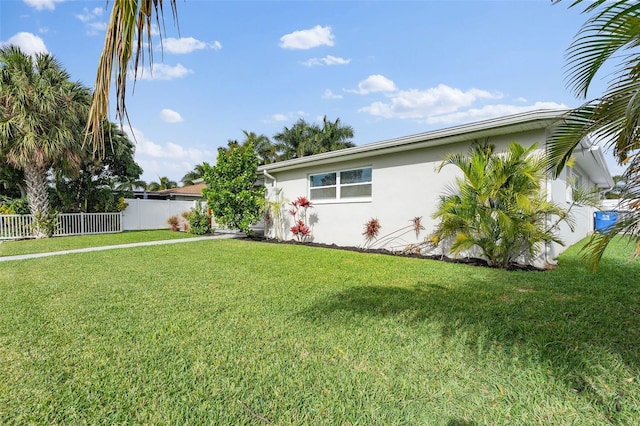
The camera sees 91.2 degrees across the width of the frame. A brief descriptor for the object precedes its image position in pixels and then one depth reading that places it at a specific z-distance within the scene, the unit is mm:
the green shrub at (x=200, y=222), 16062
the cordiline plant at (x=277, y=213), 13430
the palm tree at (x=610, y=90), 2584
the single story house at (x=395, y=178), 7453
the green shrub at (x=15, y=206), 14900
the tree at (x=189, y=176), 39375
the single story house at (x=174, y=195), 23877
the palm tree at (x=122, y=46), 1245
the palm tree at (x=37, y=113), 12430
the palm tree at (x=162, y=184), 41969
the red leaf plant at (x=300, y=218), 12109
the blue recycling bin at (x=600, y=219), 15057
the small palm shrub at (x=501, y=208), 6672
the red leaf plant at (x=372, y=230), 10156
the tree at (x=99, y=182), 16531
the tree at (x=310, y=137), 30347
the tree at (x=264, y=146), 31141
